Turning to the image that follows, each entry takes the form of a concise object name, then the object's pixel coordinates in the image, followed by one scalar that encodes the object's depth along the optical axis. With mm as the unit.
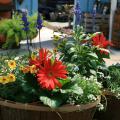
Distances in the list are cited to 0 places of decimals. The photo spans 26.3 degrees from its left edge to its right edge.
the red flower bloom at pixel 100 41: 2568
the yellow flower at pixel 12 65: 2121
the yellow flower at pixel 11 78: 2024
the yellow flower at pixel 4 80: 2022
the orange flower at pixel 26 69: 2014
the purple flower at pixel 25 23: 2293
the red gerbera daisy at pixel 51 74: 1913
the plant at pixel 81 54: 2401
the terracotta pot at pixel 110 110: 2462
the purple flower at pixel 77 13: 2617
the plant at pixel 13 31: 5275
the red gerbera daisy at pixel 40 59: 2036
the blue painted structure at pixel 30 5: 8369
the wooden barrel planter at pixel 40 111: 1966
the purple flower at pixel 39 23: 2308
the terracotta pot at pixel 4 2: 6012
